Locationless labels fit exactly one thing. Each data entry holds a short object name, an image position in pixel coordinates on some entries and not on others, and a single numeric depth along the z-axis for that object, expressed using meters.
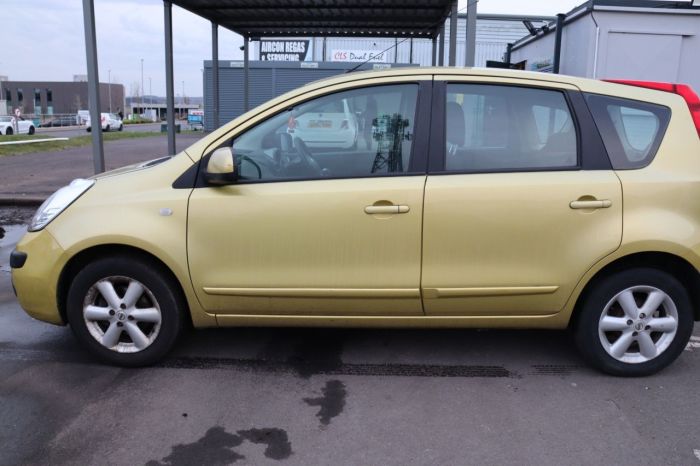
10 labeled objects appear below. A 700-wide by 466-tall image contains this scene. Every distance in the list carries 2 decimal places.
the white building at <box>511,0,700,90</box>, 8.84
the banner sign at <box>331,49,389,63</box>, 22.47
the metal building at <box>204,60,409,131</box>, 22.81
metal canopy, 8.88
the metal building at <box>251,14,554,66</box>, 17.00
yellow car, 3.58
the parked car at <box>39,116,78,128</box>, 64.92
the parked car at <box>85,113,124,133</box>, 43.93
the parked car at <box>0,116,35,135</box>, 37.47
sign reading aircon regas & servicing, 27.88
